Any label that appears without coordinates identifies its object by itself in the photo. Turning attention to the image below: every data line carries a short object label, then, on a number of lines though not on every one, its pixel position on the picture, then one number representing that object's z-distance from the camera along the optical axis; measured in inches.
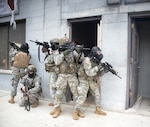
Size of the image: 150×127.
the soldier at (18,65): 189.6
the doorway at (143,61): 216.2
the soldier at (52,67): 163.3
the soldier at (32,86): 174.6
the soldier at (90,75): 146.6
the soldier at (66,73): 150.7
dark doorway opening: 180.2
